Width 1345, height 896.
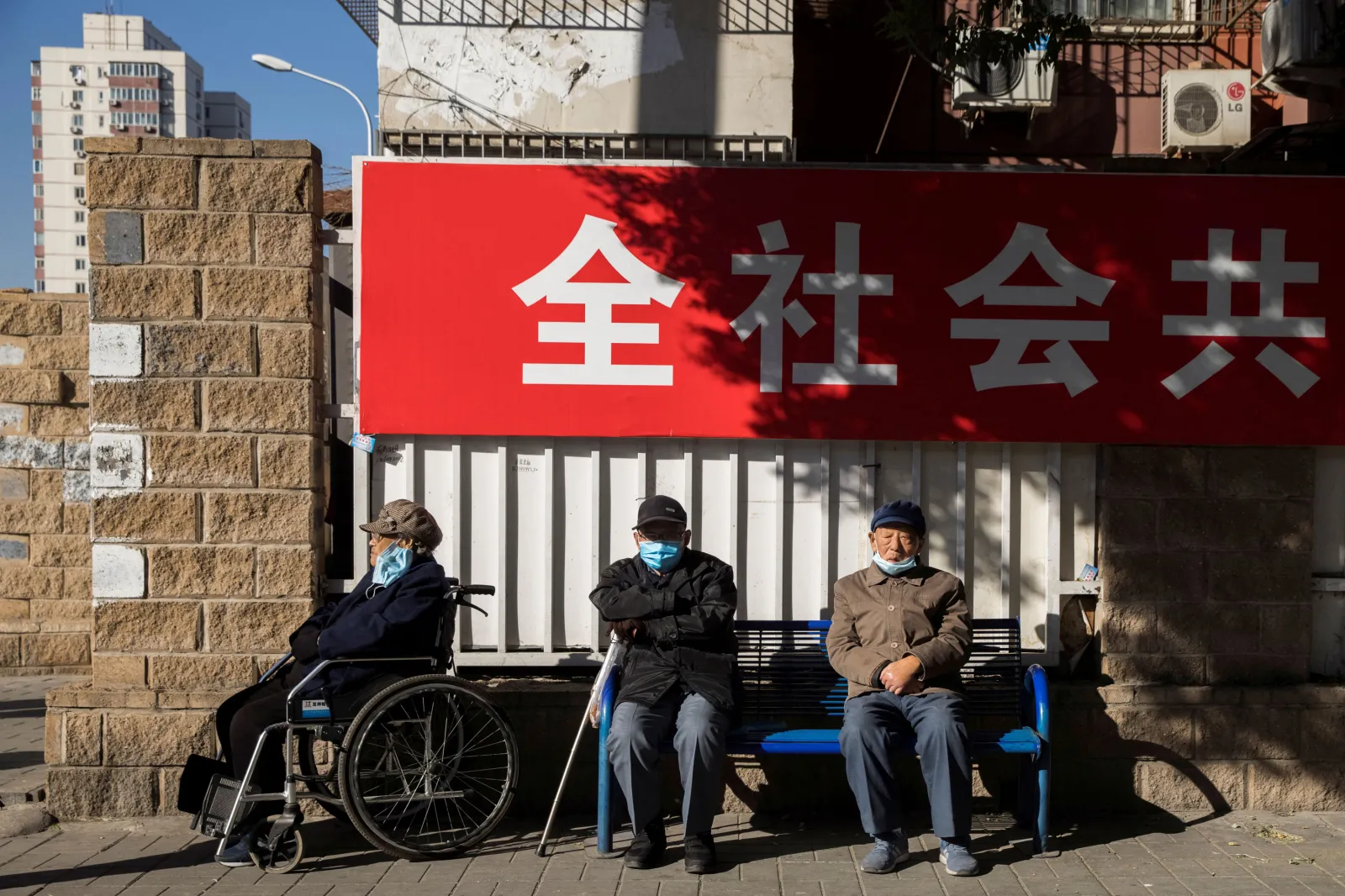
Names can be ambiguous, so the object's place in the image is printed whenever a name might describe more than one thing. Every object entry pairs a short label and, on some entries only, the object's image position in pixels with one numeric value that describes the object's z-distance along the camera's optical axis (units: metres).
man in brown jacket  4.83
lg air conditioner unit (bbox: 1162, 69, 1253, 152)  9.80
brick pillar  5.63
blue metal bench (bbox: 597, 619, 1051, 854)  5.42
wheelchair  4.87
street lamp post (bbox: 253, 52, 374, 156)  20.25
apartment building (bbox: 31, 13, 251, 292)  98.44
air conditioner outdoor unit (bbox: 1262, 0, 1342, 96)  7.81
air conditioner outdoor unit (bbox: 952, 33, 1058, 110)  9.87
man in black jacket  4.89
